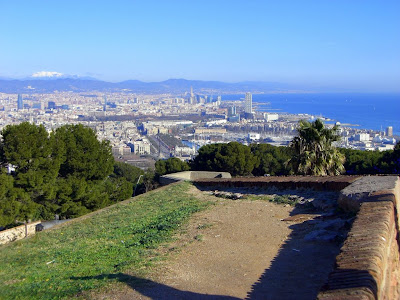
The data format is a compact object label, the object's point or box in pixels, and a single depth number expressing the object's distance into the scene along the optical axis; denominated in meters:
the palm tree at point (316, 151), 13.87
